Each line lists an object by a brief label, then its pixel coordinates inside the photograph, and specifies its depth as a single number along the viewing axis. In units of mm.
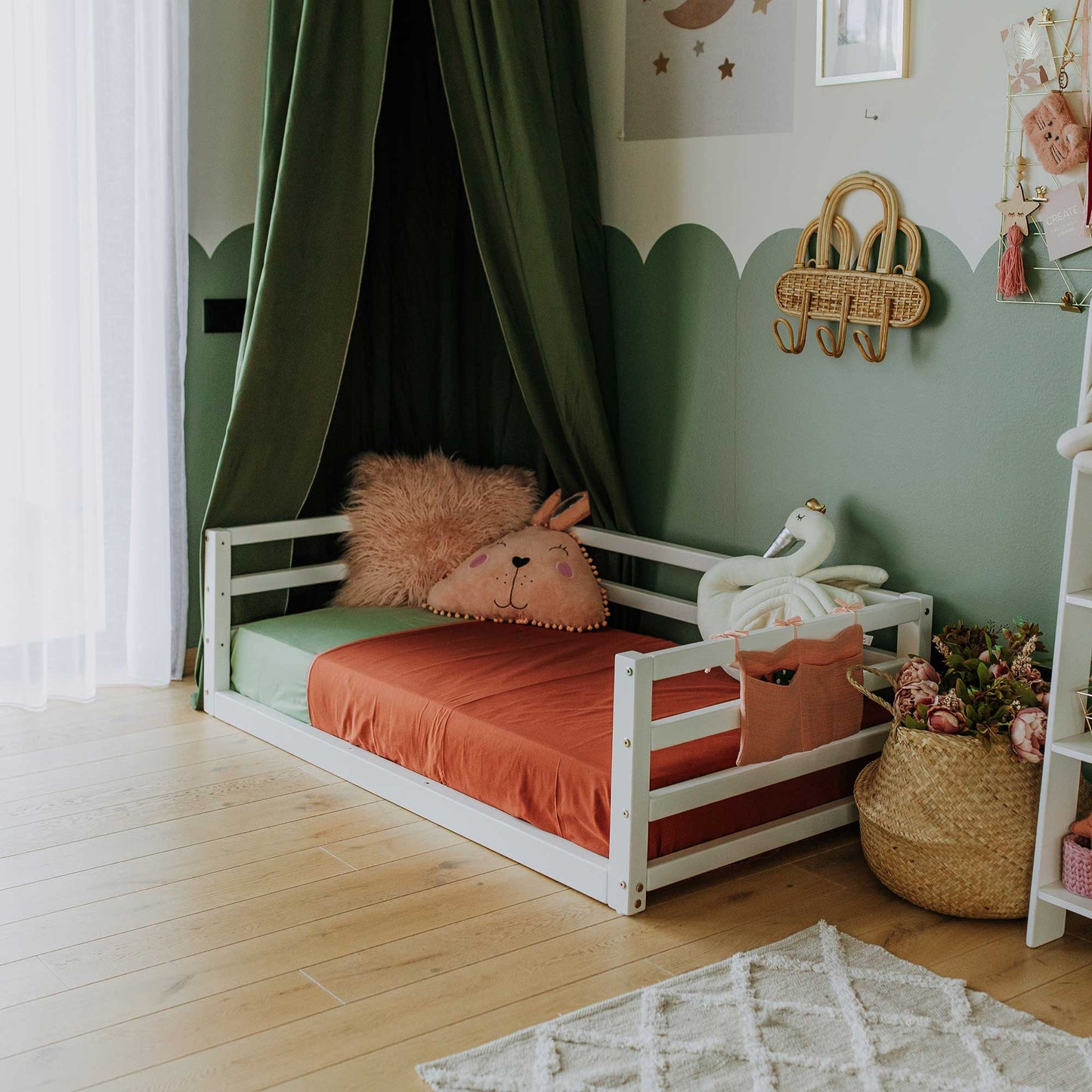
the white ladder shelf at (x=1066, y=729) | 2207
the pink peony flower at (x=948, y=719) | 2398
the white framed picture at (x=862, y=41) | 2799
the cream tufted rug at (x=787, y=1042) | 1901
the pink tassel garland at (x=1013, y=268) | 2619
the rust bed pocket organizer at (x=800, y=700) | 2533
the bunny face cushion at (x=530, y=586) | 3391
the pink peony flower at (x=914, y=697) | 2480
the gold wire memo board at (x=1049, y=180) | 2506
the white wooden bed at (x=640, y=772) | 2365
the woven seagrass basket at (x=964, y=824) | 2357
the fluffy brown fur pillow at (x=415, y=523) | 3568
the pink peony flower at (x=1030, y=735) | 2320
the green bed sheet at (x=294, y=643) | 3229
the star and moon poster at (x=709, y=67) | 3100
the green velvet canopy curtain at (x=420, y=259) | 3283
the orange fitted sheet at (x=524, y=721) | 2506
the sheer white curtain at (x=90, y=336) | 3234
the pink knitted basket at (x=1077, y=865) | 2271
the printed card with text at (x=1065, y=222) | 2523
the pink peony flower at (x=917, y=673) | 2555
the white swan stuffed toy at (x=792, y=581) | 2891
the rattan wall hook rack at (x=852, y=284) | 2838
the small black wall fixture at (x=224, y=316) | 3592
